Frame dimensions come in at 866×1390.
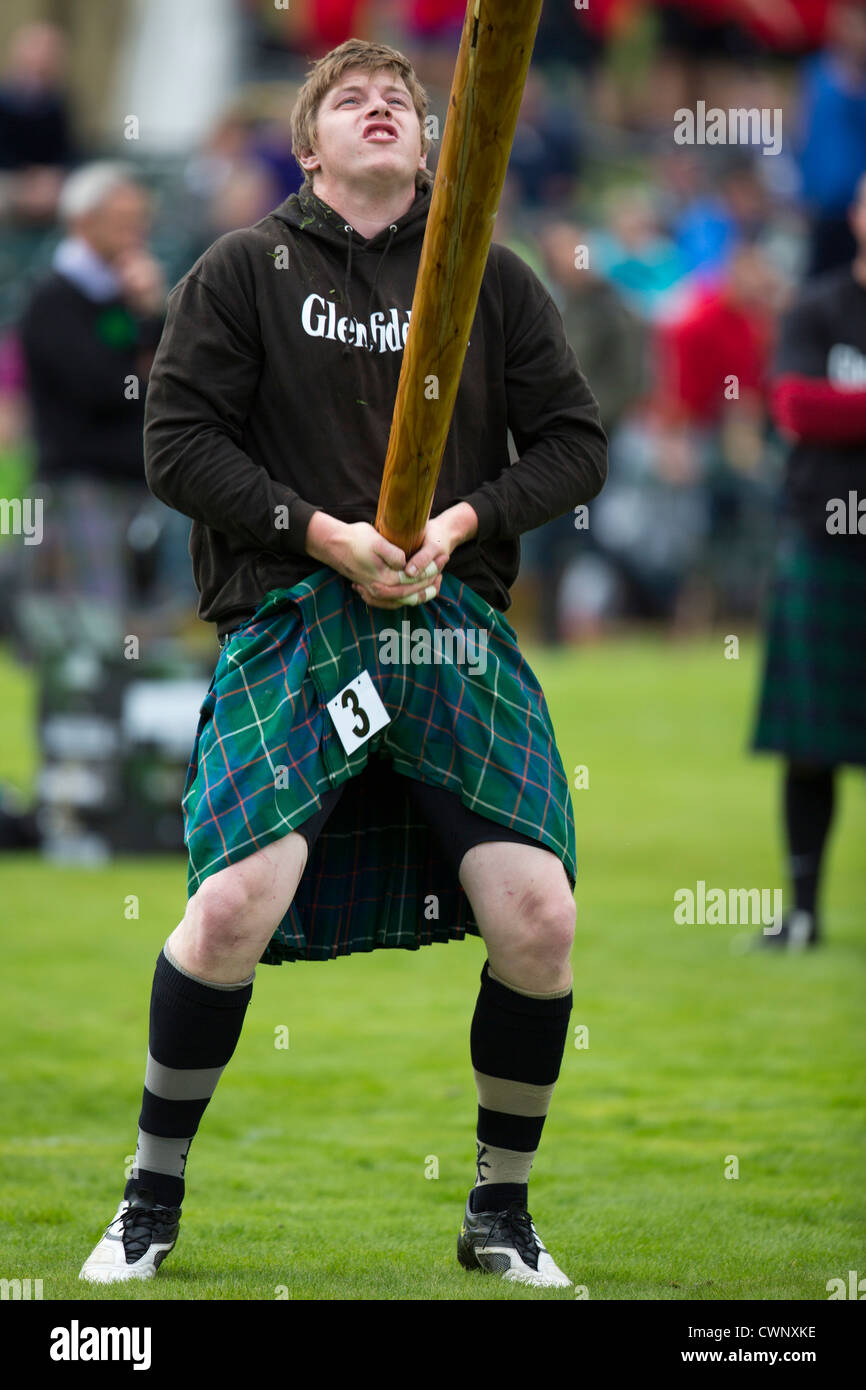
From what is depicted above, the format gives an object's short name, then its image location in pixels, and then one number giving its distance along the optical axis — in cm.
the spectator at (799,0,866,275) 1972
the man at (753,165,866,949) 1137
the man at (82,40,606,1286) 576
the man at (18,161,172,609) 1456
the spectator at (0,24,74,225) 2481
